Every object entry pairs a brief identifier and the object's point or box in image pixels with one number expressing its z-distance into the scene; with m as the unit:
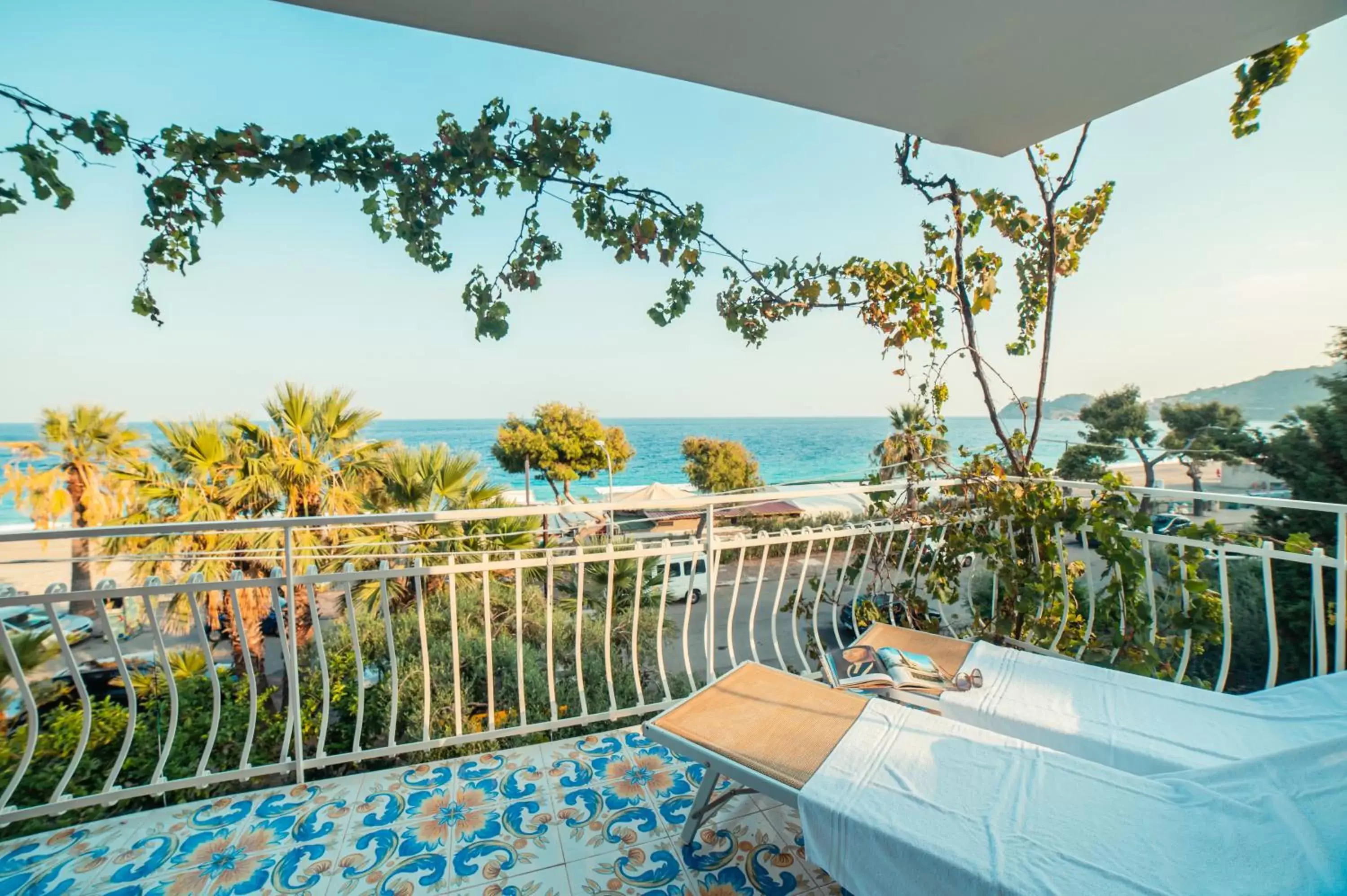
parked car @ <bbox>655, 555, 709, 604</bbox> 15.09
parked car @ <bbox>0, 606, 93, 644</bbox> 10.30
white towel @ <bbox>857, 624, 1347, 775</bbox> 1.55
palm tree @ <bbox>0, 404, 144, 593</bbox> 8.88
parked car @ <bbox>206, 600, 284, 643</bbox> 7.40
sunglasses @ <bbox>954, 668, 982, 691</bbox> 1.98
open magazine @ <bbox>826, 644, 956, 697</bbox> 1.99
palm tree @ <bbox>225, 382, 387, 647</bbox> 7.05
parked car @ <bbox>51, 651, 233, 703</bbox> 7.28
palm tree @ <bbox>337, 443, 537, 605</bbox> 7.68
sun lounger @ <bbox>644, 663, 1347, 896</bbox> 1.08
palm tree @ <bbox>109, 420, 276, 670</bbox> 6.64
